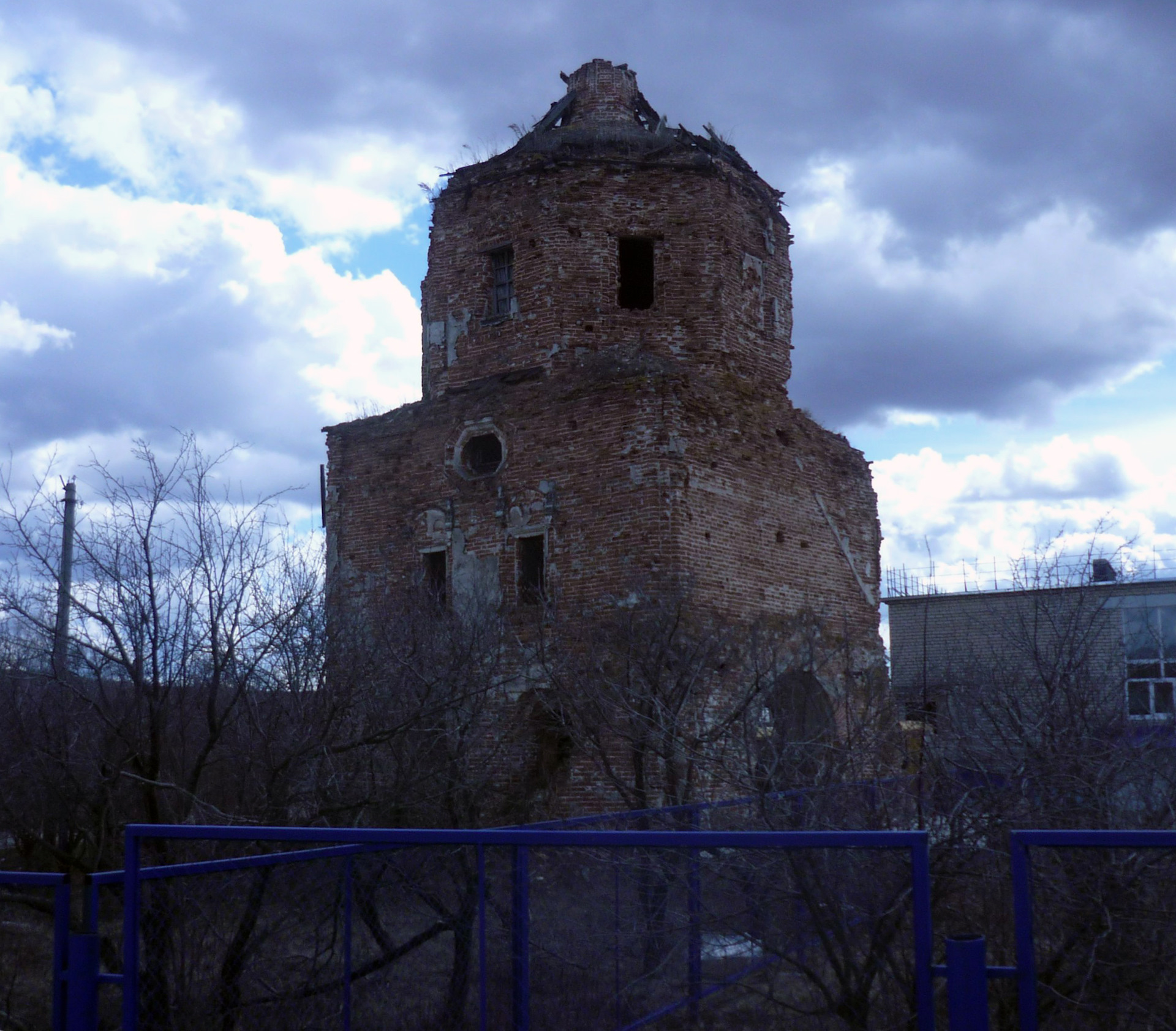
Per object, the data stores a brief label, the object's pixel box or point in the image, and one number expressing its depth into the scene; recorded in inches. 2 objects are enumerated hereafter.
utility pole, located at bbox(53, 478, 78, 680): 312.2
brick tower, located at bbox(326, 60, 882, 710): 575.5
